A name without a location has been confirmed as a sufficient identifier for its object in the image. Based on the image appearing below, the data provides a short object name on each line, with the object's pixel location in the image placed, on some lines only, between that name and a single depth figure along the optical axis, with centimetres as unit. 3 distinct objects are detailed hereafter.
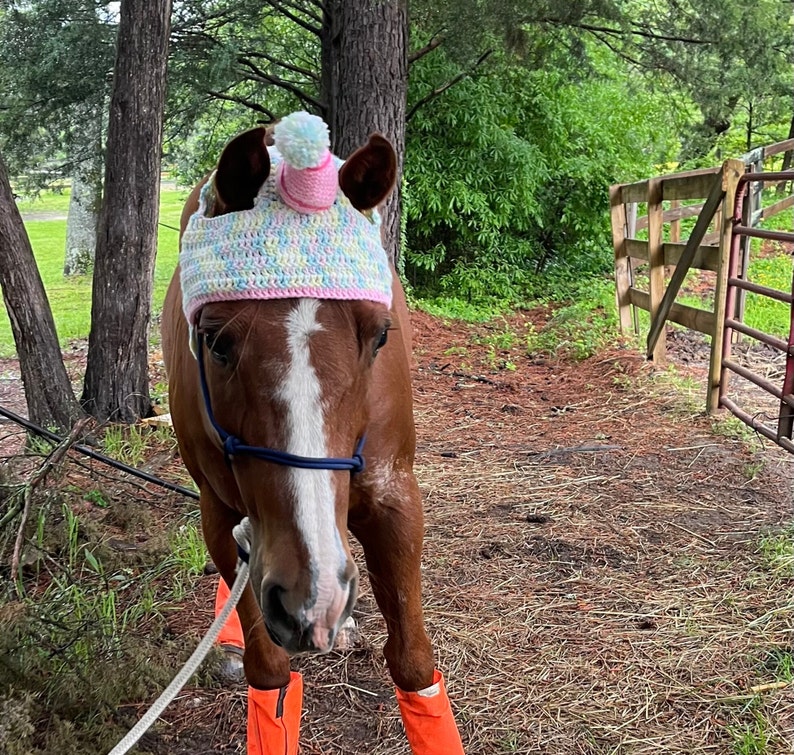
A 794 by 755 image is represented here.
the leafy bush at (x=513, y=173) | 1002
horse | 143
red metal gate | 441
